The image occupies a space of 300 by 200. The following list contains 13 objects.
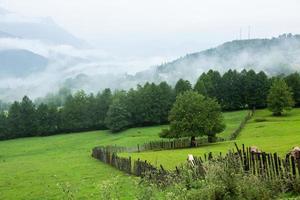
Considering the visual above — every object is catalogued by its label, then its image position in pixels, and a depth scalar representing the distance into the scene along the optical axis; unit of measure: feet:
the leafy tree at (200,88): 433.07
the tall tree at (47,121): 435.53
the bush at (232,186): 59.72
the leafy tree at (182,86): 442.09
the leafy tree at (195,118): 262.26
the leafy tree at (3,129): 427.70
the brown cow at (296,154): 71.03
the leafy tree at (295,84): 413.18
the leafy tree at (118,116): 391.65
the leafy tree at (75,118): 435.94
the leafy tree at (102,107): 439.63
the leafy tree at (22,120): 436.35
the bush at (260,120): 337.25
